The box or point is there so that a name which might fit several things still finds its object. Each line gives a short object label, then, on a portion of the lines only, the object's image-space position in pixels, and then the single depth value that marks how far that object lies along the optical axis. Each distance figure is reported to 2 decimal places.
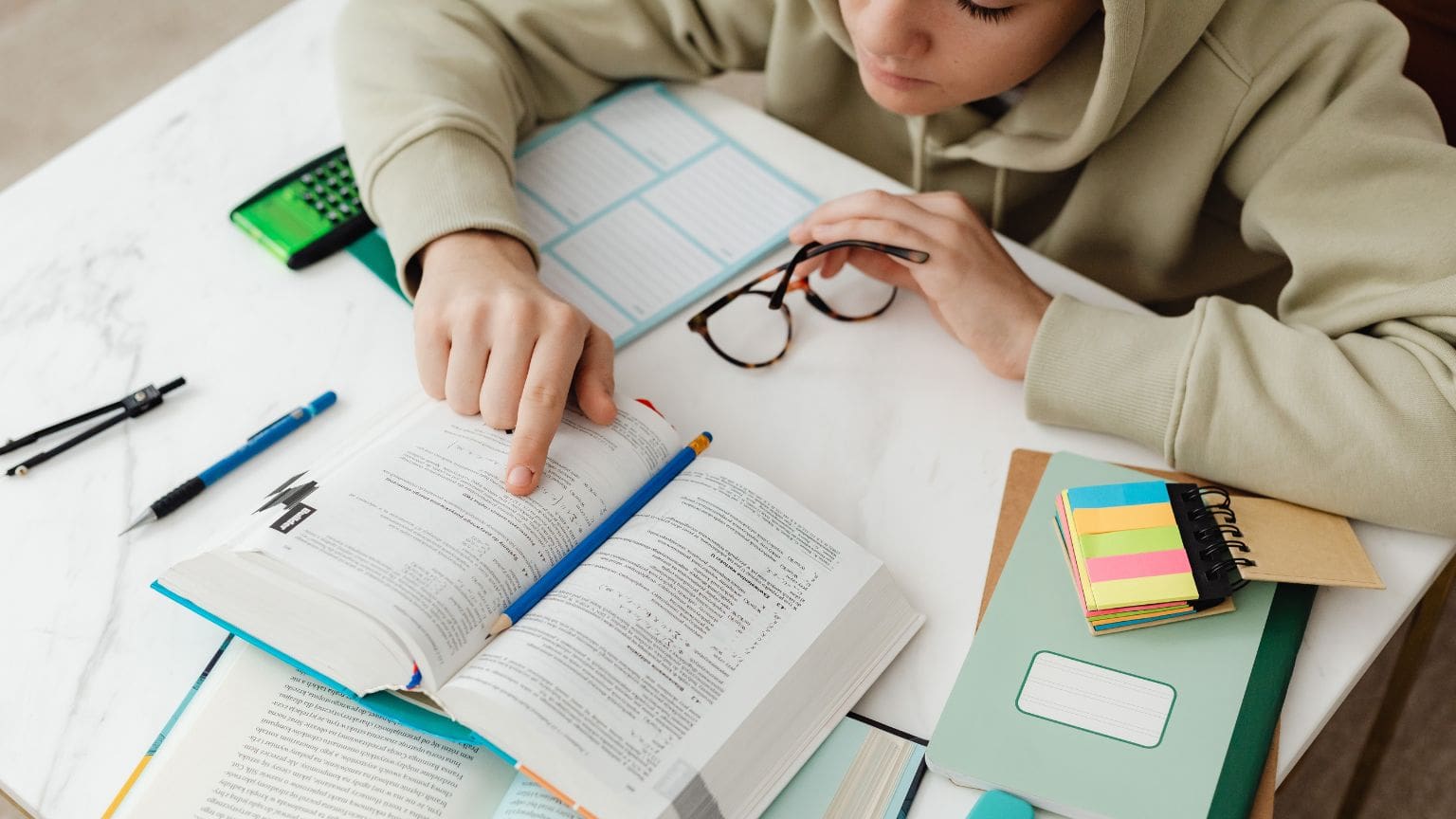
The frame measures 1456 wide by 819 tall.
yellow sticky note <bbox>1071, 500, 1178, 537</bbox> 0.73
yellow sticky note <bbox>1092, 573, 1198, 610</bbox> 0.69
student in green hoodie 0.78
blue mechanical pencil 0.76
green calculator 0.93
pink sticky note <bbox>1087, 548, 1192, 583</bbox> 0.71
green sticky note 0.72
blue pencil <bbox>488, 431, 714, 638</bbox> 0.68
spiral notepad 0.70
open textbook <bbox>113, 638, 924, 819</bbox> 0.63
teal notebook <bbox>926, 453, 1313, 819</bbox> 0.64
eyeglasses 0.89
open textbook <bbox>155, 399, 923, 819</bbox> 0.62
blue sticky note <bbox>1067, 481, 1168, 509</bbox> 0.75
